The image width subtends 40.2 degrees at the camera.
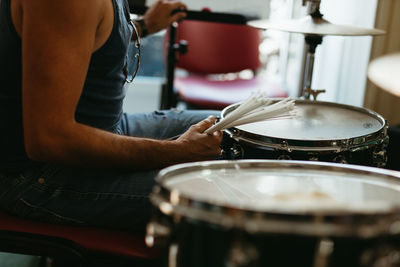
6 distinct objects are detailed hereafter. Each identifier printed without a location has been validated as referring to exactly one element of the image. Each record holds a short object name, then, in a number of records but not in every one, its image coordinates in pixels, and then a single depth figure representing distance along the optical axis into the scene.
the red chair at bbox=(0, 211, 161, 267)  1.00
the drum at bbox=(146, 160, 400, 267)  0.68
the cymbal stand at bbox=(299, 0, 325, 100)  1.63
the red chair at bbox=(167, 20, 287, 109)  2.63
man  0.96
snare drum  1.14
